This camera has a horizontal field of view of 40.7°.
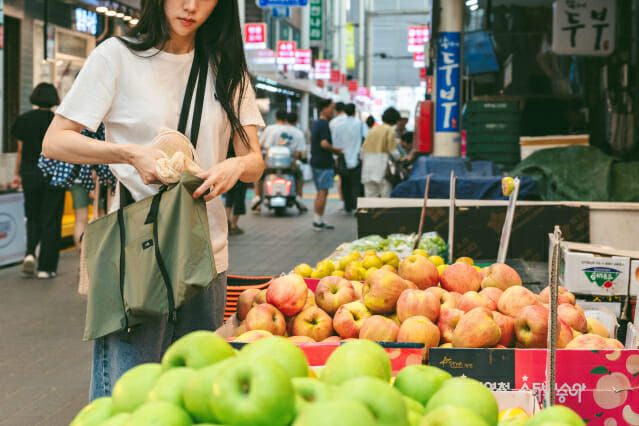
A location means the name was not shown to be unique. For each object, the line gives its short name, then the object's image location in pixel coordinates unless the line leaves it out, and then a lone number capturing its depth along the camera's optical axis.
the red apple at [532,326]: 3.13
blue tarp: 7.72
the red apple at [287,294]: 3.51
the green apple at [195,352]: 1.97
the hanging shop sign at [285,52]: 30.72
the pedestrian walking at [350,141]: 17.39
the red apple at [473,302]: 3.43
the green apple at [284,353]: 1.86
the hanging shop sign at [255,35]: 27.05
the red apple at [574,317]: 3.35
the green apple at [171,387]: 1.78
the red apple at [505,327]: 3.23
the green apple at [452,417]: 1.67
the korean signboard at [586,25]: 10.67
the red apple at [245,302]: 3.56
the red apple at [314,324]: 3.46
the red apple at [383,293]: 3.46
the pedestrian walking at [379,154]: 15.51
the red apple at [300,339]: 3.13
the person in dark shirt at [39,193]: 9.65
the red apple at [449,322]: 3.28
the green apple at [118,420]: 1.71
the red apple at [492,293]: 3.59
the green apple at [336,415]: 1.50
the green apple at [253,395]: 1.59
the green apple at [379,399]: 1.65
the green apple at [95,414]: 1.86
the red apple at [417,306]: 3.32
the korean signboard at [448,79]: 11.79
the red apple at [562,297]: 3.62
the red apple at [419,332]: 3.14
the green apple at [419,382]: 2.03
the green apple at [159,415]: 1.64
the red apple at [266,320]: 3.30
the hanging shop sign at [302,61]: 33.84
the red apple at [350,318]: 3.38
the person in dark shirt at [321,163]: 15.20
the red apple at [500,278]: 3.81
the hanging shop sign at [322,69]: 40.53
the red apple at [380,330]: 3.21
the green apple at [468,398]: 1.86
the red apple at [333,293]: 3.60
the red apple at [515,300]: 3.38
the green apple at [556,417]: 1.82
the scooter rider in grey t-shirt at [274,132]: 17.66
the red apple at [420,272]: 3.91
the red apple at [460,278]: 3.86
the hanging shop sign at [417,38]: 44.81
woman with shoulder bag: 2.85
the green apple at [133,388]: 1.87
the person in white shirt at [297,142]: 17.84
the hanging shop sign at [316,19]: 37.09
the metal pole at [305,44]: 37.97
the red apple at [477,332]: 3.03
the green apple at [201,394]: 1.71
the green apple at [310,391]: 1.71
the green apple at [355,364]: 1.94
